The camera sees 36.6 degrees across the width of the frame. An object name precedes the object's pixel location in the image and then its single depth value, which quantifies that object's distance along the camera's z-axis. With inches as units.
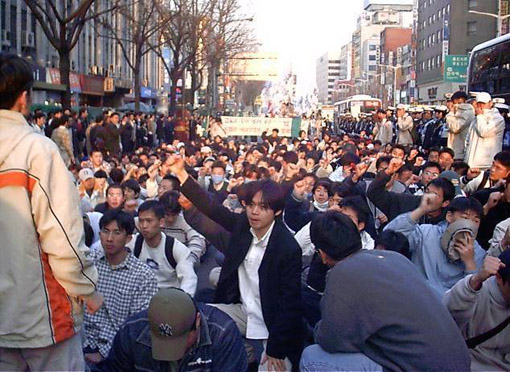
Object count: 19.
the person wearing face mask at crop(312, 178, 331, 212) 356.2
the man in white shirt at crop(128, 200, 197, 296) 241.1
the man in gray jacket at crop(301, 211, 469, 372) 132.0
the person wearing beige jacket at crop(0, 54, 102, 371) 131.0
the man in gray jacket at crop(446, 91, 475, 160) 564.5
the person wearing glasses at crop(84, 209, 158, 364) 208.4
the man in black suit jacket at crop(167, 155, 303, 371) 198.1
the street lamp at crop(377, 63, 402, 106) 4407.0
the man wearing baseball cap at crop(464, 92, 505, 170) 462.9
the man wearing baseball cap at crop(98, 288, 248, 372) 137.7
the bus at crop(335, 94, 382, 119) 2717.3
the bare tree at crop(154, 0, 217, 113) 1579.7
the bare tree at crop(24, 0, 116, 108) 826.6
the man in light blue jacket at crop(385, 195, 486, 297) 201.5
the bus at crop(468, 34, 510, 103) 852.0
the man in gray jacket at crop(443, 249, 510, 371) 159.5
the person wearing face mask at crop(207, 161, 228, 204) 439.4
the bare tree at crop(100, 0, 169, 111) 1311.5
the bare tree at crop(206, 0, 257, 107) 1745.8
